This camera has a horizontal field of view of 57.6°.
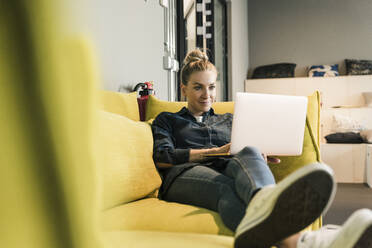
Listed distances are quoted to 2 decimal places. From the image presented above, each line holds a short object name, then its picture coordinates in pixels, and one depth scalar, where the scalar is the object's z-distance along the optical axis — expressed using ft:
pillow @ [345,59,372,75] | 16.80
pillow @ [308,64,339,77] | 17.14
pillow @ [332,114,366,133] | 13.88
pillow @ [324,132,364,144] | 12.39
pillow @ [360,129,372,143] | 11.94
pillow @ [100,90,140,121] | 4.30
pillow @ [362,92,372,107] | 15.72
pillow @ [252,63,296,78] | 17.93
